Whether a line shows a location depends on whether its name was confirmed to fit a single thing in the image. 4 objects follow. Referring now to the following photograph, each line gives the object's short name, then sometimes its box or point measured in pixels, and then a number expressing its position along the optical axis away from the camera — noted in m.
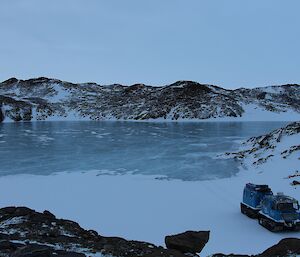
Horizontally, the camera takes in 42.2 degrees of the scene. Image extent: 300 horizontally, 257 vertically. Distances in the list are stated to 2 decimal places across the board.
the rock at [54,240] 9.63
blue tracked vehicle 16.86
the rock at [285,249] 9.96
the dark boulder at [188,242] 10.84
